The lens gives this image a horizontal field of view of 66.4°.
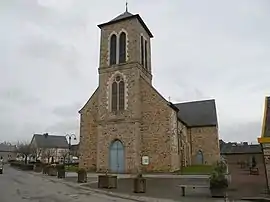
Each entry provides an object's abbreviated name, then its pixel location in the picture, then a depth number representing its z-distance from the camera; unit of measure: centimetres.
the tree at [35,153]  5471
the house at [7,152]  7601
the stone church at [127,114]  2070
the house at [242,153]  4732
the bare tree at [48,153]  5809
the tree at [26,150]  5088
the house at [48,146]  5843
